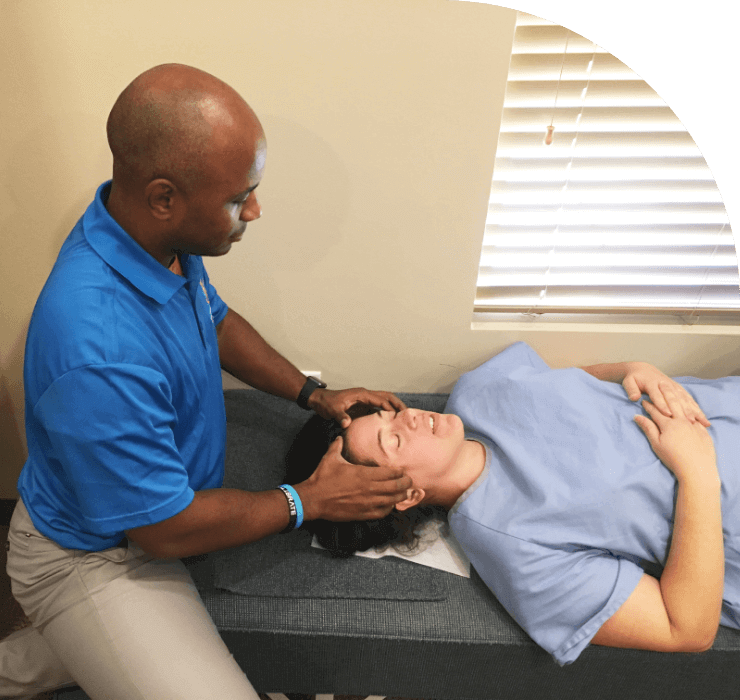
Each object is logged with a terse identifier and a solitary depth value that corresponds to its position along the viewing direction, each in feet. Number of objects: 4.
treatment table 4.67
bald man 3.30
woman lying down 4.39
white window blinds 5.13
